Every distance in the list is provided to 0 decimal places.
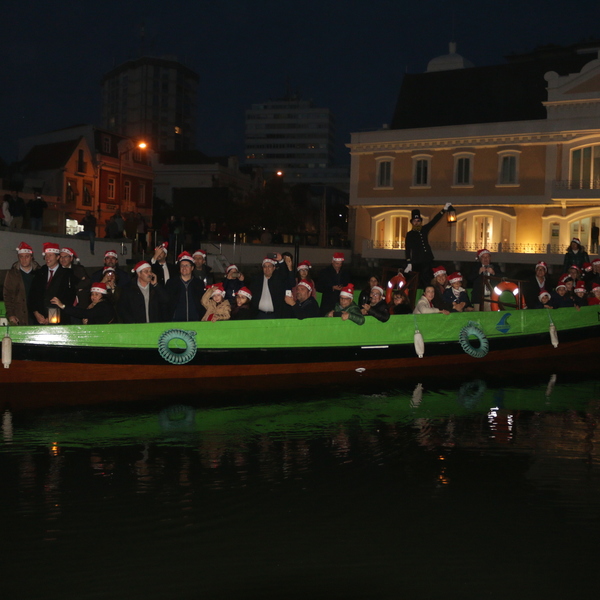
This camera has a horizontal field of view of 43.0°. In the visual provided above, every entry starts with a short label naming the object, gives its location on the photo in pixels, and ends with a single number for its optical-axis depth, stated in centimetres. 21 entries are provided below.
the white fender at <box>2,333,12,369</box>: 1068
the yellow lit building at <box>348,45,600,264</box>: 3491
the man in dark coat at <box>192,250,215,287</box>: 1433
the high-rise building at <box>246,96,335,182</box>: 18550
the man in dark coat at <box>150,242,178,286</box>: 1277
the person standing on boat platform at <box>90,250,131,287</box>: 1275
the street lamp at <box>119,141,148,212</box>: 5483
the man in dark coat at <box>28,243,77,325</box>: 1133
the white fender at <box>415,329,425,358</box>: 1329
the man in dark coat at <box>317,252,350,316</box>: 1379
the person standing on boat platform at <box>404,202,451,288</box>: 1461
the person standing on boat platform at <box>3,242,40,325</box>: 1137
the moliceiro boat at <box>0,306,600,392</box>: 1127
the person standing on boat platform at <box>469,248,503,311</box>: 1495
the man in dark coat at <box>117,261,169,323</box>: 1148
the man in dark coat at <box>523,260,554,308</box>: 1566
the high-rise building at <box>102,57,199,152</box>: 12562
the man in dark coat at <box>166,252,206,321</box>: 1191
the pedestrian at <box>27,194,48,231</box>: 2567
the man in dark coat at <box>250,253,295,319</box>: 1276
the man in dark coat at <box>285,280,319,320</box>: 1249
